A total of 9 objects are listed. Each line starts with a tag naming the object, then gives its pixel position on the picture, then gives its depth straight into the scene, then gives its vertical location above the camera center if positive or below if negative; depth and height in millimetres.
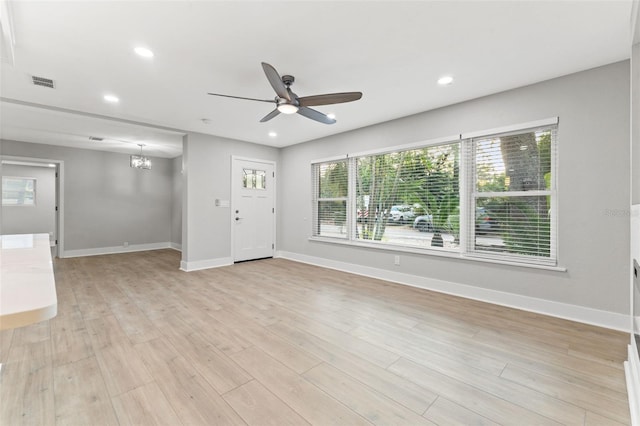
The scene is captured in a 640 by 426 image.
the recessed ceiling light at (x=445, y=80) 2918 +1469
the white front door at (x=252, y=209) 5660 +78
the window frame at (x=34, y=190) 7623 +628
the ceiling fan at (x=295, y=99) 2521 +1146
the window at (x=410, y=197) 3762 +258
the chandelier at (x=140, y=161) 6121 +1142
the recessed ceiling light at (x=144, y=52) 2455 +1472
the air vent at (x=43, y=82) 3002 +1469
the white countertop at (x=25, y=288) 577 -207
